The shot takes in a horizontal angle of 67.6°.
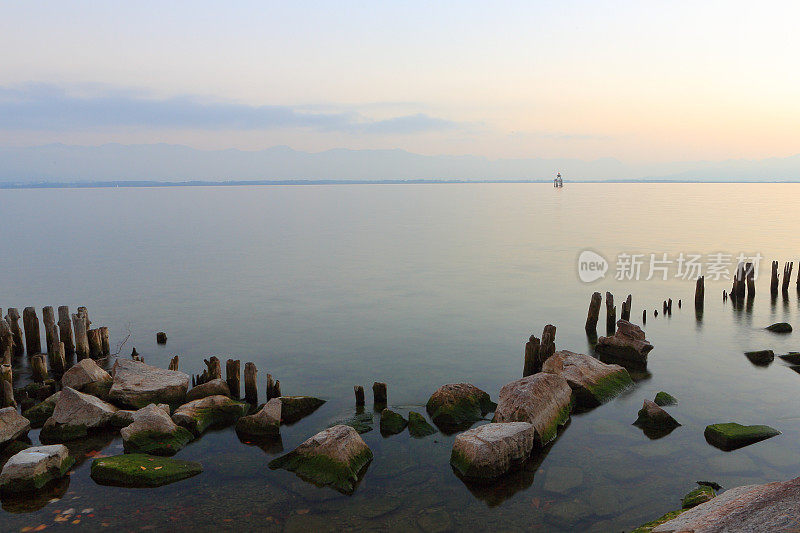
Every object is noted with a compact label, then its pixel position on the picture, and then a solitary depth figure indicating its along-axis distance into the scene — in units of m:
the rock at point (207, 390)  18.81
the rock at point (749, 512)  8.71
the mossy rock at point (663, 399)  19.61
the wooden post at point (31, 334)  25.22
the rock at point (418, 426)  17.02
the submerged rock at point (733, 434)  16.30
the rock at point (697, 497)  12.92
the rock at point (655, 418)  17.64
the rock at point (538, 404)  16.19
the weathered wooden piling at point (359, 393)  19.30
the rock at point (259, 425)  16.92
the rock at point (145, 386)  18.36
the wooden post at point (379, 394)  19.34
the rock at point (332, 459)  14.28
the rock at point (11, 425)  15.84
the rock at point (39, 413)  17.45
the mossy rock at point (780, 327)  28.60
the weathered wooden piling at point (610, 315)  28.58
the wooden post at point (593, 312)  28.25
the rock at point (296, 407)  18.22
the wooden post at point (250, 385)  19.25
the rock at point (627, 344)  23.73
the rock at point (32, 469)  13.61
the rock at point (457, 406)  17.84
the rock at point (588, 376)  19.42
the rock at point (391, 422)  17.13
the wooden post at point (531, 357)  21.36
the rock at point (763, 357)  24.03
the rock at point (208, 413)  16.89
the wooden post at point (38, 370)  20.89
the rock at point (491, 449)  14.41
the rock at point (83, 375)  19.28
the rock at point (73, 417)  16.45
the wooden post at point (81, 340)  23.92
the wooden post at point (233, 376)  19.56
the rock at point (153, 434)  15.64
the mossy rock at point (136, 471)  14.21
